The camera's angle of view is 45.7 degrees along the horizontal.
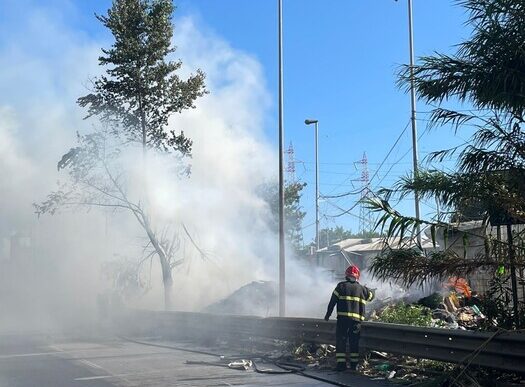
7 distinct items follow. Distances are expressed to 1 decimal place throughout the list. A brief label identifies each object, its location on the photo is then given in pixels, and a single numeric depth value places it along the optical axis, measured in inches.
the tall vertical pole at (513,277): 272.2
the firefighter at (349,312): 387.9
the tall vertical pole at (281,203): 626.7
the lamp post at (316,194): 1617.9
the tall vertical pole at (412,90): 304.8
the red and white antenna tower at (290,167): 2509.8
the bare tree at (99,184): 853.2
